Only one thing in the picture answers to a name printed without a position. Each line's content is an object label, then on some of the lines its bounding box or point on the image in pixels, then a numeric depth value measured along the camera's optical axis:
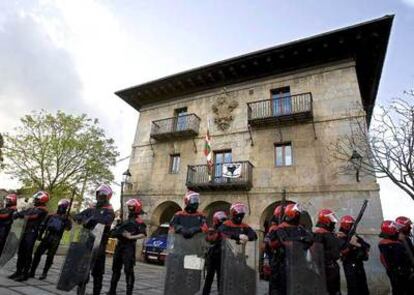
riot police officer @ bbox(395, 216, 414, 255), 5.36
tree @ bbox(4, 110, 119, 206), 19.38
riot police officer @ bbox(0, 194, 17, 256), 6.26
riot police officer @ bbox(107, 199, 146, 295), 4.62
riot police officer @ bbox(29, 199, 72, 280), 5.75
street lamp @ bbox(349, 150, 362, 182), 10.54
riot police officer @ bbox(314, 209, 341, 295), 4.73
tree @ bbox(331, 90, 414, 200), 8.78
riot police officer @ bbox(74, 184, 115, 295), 4.45
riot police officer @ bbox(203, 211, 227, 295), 4.89
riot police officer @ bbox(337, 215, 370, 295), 5.62
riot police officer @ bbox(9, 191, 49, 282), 5.39
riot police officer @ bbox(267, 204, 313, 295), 4.22
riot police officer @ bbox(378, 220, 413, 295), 5.12
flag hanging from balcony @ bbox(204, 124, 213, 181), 13.60
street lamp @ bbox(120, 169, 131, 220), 16.01
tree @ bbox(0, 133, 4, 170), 19.58
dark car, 12.96
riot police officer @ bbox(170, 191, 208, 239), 4.21
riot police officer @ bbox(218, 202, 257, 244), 4.70
